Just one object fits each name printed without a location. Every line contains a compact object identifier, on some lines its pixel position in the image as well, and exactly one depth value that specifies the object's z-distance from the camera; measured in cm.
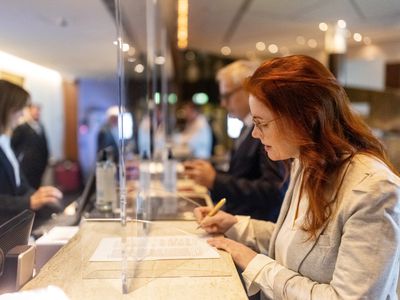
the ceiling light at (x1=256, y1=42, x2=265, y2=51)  480
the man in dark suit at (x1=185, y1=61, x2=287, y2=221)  136
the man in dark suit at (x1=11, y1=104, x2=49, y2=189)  163
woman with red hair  66
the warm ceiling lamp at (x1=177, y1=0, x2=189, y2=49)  292
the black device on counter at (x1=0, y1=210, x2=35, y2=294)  79
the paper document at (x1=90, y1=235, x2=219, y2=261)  92
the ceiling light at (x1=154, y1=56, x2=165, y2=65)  373
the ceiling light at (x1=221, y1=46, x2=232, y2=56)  546
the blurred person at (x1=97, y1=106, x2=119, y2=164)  356
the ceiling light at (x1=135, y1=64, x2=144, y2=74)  278
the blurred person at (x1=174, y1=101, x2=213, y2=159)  498
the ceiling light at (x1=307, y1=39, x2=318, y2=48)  365
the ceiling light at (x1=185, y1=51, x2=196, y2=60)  708
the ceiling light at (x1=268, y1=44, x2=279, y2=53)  443
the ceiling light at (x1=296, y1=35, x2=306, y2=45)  387
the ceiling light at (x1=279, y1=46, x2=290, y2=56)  424
